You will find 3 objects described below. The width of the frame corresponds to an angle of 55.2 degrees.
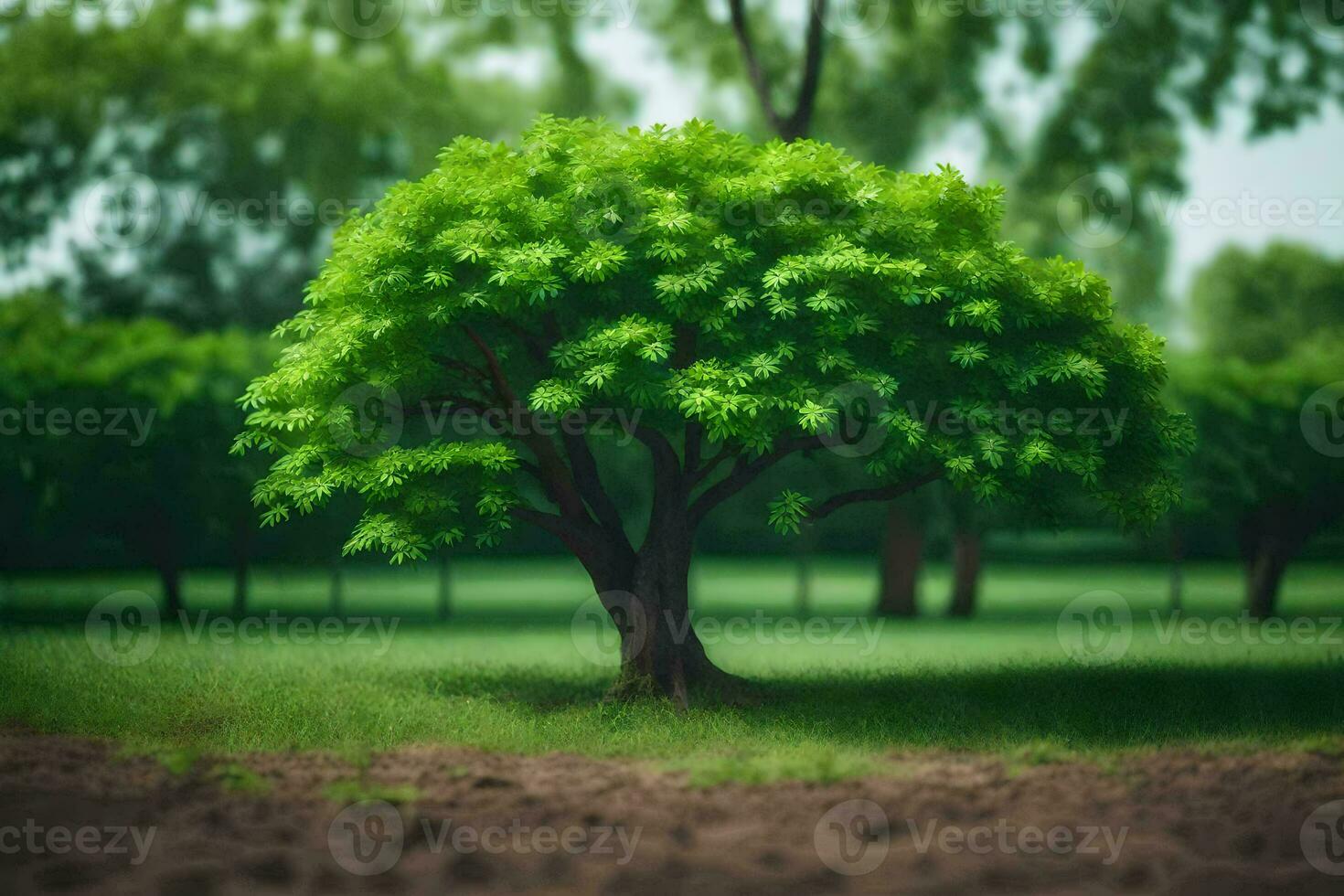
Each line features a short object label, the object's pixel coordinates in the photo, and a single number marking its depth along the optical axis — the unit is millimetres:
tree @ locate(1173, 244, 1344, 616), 33125
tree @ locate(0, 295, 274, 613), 31359
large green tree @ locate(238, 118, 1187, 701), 15484
